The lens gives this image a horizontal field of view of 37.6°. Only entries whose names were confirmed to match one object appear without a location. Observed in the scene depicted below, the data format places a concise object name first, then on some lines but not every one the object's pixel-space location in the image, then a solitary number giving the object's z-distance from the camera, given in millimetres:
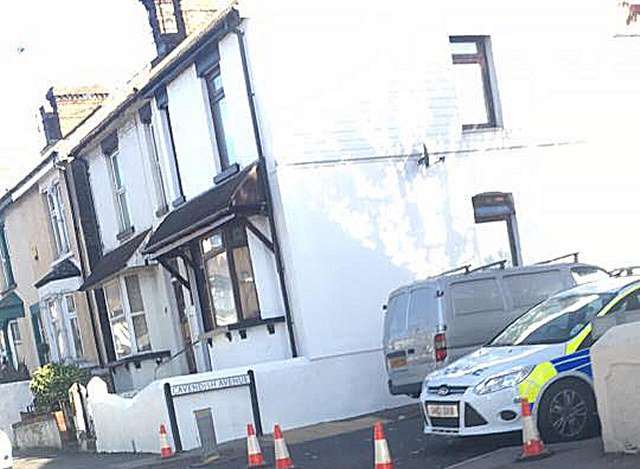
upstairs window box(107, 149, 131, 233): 22938
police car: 9859
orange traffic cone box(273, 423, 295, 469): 10633
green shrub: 21234
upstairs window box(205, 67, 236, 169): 17797
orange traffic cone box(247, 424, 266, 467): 11672
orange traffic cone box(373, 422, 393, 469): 8422
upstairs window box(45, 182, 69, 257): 25797
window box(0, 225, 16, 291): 30797
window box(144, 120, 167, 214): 20719
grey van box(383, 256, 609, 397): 13133
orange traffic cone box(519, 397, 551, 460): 9164
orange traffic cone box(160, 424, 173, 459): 14656
